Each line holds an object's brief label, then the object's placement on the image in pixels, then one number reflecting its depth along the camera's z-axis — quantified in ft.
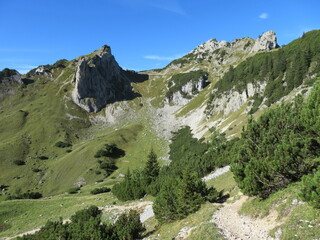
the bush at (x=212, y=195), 84.94
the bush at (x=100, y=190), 225.76
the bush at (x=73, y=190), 254.47
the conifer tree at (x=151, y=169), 188.00
